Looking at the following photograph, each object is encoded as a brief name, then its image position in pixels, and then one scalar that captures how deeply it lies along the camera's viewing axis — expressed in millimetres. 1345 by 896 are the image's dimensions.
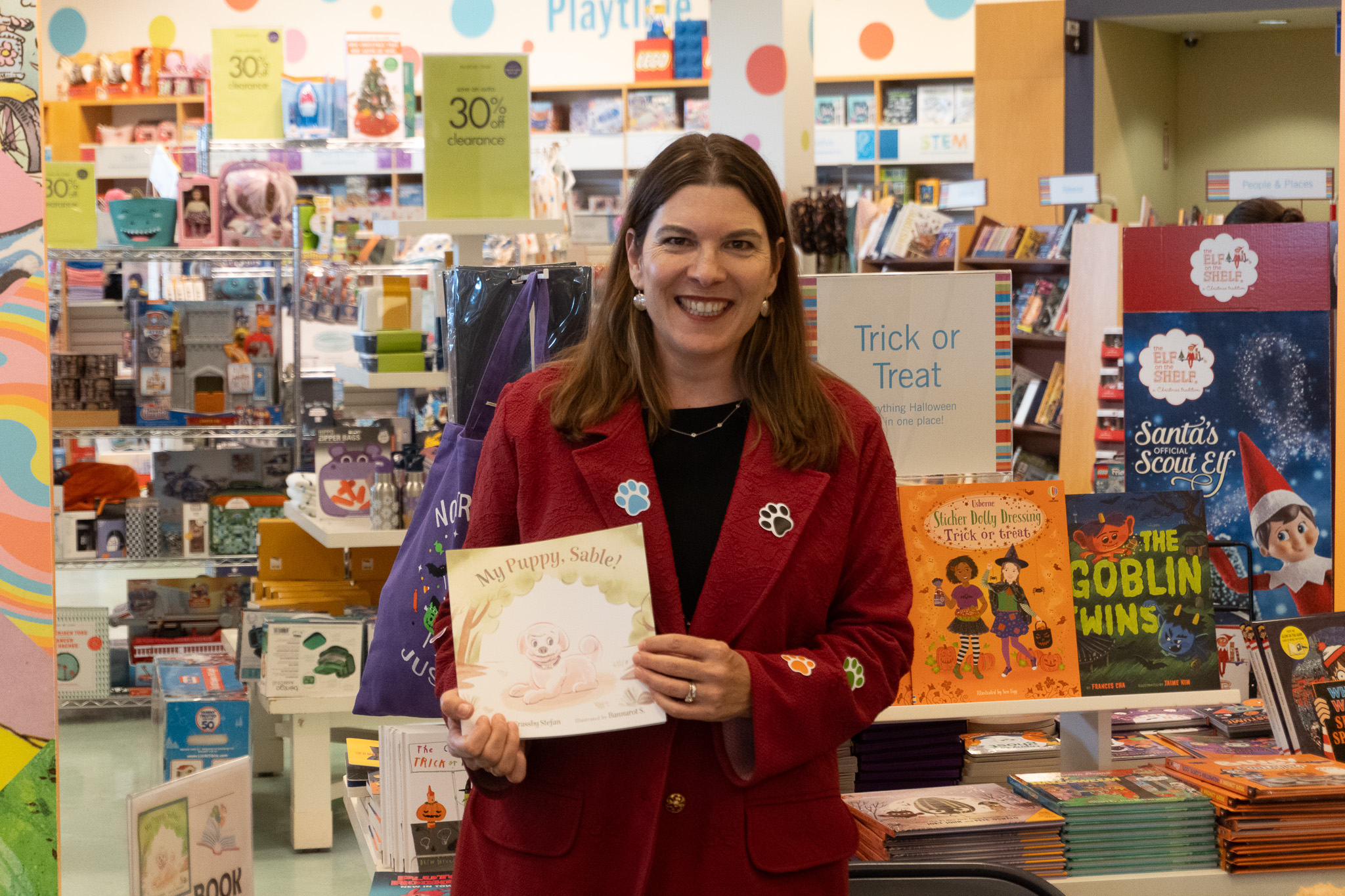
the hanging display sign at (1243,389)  3994
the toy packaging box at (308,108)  7750
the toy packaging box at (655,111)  10945
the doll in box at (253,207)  5789
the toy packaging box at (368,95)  7938
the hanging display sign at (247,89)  7250
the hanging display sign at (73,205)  6316
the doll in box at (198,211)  5715
